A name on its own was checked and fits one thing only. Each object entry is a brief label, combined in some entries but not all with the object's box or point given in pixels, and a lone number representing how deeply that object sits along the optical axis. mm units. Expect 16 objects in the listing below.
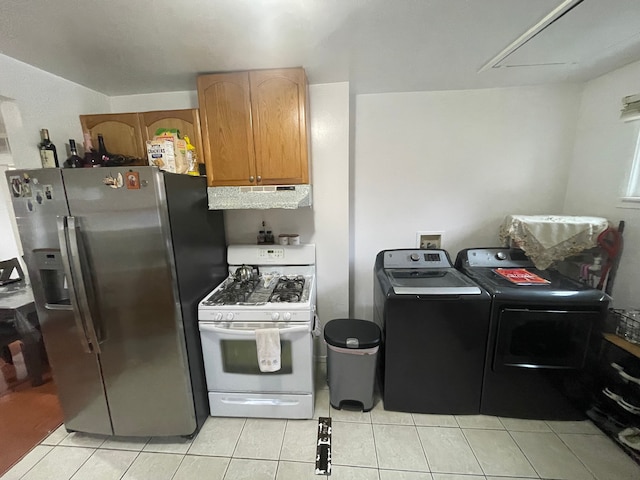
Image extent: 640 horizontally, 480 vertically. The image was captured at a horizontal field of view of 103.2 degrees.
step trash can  1749
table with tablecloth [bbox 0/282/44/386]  1881
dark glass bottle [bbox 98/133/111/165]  1755
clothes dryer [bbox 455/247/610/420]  1565
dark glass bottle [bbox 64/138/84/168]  1680
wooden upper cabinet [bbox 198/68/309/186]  1730
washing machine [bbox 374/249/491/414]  1640
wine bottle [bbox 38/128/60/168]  1661
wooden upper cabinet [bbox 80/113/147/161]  1867
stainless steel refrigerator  1368
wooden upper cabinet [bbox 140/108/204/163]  1814
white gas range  1622
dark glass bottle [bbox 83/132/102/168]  1747
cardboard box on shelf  1626
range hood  1810
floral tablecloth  1783
